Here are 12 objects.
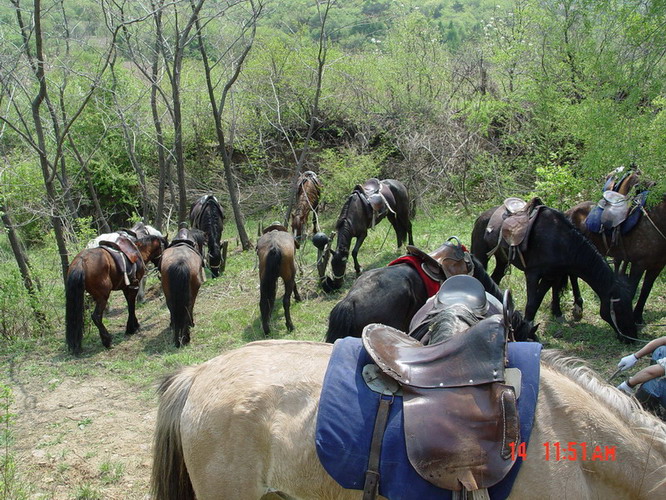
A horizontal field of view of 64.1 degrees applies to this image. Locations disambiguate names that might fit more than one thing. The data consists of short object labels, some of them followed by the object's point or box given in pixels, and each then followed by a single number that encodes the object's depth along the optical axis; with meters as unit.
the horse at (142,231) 9.53
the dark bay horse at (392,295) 4.79
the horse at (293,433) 2.24
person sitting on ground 3.34
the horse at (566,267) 6.06
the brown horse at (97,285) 7.68
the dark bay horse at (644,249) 6.77
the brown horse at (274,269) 8.02
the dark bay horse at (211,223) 11.44
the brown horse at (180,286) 7.77
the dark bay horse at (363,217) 9.44
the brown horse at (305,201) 12.97
